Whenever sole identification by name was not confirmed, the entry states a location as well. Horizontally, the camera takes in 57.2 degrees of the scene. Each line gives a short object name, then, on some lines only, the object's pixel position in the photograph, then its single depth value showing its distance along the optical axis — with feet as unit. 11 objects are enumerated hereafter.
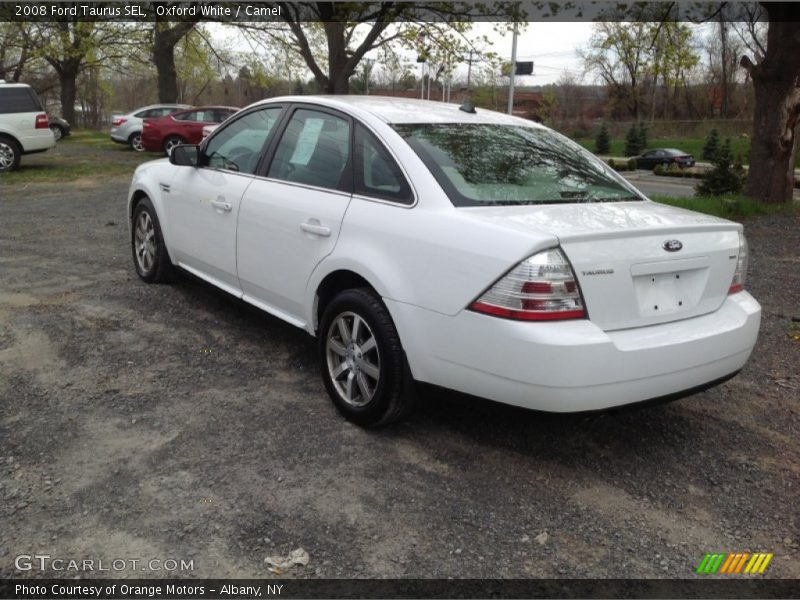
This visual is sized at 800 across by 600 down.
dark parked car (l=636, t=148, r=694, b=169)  127.75
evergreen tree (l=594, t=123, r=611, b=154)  162.91
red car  69.00
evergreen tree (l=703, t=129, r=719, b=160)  135.66
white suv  51.06
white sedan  9.77
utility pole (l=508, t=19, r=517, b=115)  81.43
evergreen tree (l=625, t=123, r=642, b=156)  158.51
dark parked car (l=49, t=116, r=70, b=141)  97.02
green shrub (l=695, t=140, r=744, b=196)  45.29
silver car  77.71
